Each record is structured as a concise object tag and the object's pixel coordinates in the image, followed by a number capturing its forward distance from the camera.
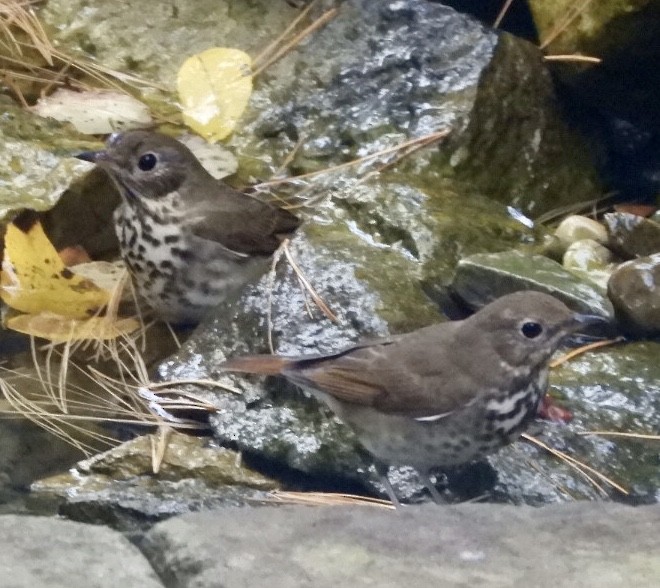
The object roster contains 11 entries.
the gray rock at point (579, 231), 4.27
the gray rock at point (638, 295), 3.58
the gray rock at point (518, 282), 3.62
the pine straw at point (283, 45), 5.14
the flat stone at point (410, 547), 1.94
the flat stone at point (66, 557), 1.92
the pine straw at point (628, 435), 3.24
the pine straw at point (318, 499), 3.03
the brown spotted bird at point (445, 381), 3.04
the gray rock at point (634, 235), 4.05
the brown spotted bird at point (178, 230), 4.04
